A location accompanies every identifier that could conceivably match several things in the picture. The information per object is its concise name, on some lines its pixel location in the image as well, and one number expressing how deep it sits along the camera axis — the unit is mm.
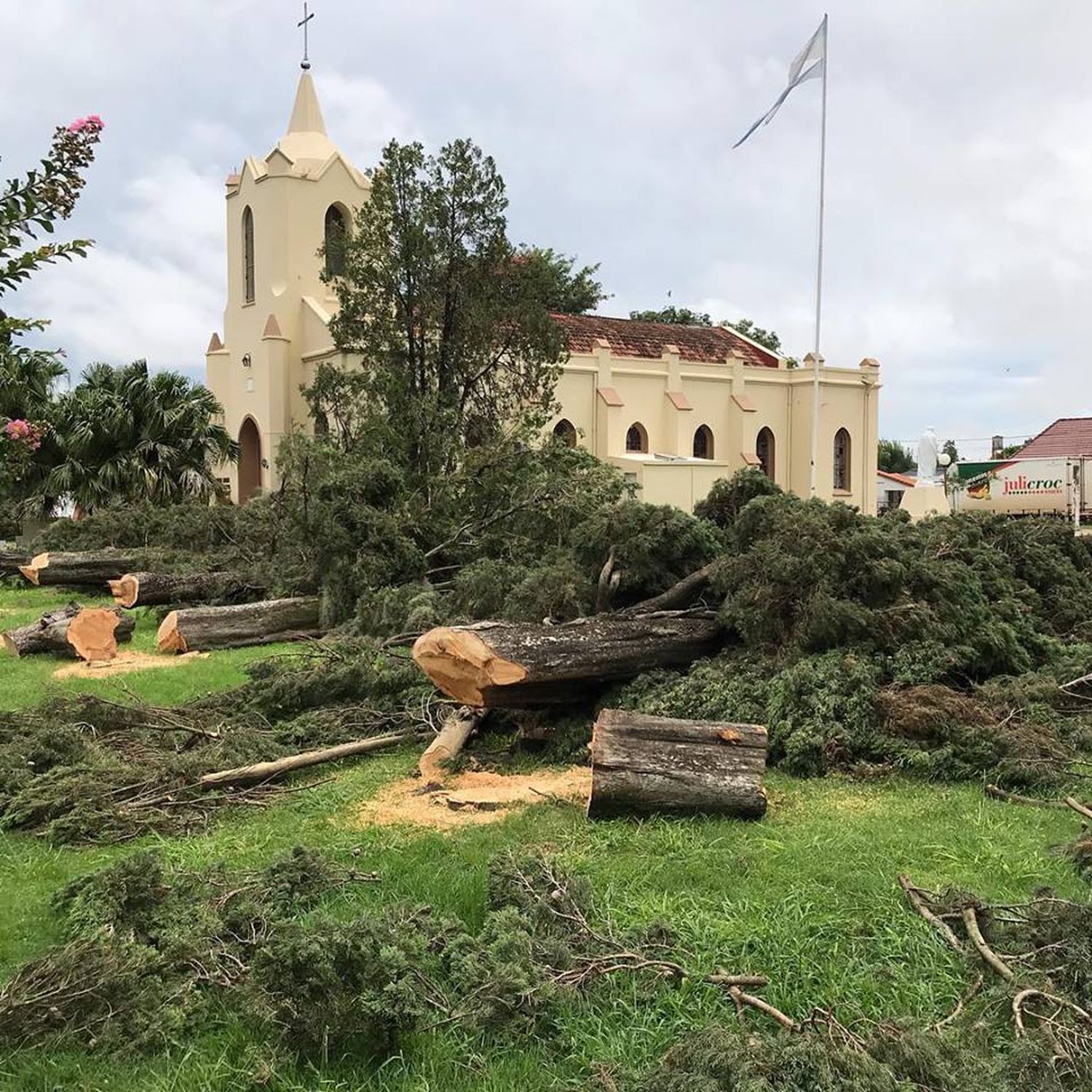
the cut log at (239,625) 11672
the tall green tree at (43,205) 4078
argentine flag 30786
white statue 35375
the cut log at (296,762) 6207
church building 28656
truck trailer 31078
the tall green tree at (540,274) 19781
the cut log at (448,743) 6648
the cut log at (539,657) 6551
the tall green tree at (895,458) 75500
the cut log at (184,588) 14180
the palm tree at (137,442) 22250
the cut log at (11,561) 18953
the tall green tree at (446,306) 19016
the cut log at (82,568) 16547
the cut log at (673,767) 5426
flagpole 30781
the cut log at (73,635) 11414
